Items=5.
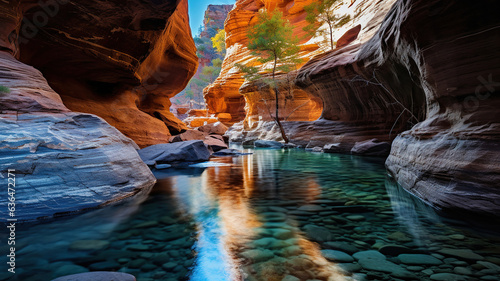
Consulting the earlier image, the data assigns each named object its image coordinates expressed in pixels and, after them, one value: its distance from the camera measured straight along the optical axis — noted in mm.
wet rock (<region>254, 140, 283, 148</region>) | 15817
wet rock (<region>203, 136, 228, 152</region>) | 12123
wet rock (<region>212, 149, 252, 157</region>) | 10995
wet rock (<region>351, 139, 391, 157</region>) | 9094
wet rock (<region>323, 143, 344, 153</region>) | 11104
